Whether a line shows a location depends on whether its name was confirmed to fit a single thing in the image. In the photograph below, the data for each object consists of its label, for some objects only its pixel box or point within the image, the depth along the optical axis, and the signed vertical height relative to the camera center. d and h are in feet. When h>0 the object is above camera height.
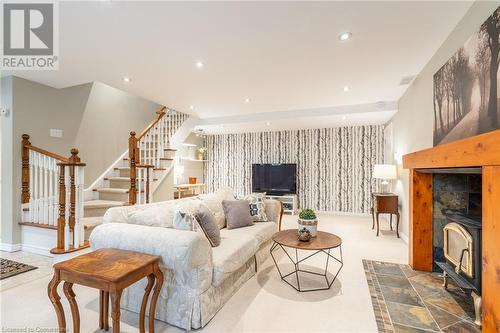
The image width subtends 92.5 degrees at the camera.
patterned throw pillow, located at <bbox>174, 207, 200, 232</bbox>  6.77 -1.58
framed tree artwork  5.72 +2.24
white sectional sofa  5.86 -2.59
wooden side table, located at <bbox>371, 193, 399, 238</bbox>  13.98 -2.22
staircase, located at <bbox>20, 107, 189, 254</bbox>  10.92 -1.04
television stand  21.26 -3.17
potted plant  8.41 -1.94
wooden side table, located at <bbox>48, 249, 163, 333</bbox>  4.64 -2.26
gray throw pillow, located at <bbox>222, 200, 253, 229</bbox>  10.27 -2.07
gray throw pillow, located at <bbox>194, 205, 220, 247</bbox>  7.67 -1.92
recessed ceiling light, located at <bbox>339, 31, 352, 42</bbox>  7.67 +4.26
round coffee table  7.59 -2.55
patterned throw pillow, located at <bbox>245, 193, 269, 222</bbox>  11.25 -1.98
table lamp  14.75 -0.37
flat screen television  21.72 -1.11
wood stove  6.29 -2.57
